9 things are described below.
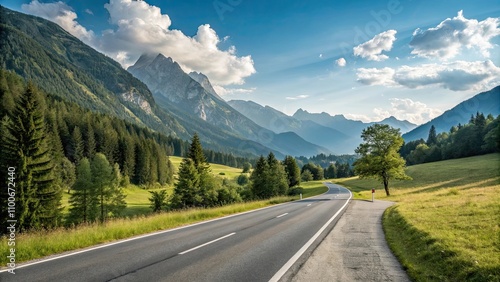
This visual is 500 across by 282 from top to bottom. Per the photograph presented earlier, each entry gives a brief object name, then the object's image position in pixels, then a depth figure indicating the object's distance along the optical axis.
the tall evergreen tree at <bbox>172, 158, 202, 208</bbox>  49.56
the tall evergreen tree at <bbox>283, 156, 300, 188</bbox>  87.96
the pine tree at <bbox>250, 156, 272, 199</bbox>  64.66
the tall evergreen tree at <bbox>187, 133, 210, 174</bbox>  53.28
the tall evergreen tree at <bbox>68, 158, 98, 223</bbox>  44.47
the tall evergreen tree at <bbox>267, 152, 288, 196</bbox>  64.56
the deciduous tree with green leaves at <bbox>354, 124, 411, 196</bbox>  44.12
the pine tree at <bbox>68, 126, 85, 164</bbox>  83.49
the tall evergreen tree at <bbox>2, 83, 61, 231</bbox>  29.60
